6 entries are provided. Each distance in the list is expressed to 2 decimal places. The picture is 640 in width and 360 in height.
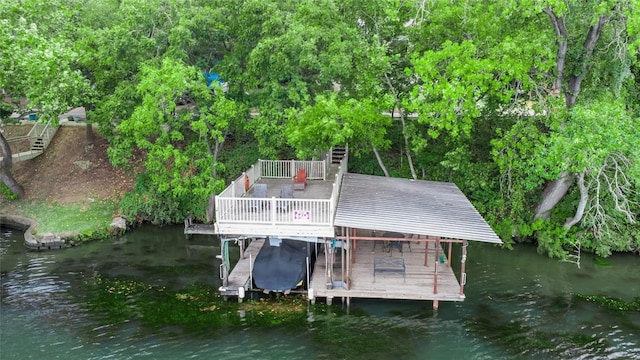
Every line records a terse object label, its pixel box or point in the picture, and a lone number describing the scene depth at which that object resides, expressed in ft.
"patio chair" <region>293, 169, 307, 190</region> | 69.37
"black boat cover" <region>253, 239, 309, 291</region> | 57.67
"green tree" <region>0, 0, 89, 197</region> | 68.80
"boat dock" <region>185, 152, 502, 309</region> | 53.67
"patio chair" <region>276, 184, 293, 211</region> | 58.70
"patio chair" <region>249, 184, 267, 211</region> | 56.29
